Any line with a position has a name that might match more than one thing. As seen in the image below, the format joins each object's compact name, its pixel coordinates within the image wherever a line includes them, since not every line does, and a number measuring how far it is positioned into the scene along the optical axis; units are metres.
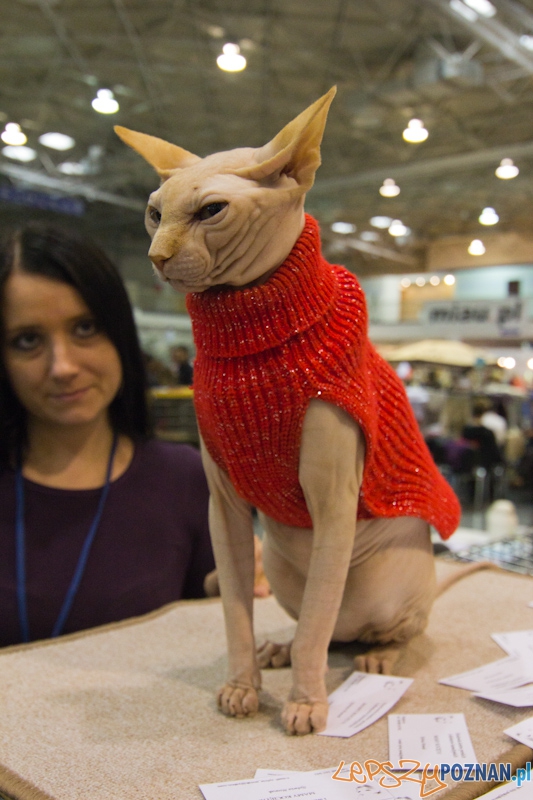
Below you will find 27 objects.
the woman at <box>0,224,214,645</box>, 1.12
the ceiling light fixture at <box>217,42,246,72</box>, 4.09
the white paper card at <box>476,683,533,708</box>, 0.84
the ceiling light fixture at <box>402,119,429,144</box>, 4.18
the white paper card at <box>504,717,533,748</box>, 0.76
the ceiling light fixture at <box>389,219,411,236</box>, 6.65
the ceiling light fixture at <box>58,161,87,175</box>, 5.97
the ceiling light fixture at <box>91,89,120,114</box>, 2.70
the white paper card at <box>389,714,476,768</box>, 0.74
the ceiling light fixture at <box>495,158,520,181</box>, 5.12
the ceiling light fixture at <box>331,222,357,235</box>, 4.67
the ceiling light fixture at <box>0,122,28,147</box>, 3.64
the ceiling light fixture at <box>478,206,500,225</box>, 4.79
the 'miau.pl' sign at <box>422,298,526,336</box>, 5.78
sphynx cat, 0.72
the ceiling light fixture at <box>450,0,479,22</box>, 3.66
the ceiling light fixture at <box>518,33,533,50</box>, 3.93
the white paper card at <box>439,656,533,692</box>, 0.90
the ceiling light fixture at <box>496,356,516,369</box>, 6.21
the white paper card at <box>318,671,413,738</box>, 0.82
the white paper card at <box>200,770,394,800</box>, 0.66
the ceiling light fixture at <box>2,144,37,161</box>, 5.05
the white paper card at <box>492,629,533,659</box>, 1.01
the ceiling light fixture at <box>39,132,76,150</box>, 5.49
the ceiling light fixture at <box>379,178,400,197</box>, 5.88
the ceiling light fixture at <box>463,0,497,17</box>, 3.71
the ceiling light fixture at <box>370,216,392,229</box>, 6.55
